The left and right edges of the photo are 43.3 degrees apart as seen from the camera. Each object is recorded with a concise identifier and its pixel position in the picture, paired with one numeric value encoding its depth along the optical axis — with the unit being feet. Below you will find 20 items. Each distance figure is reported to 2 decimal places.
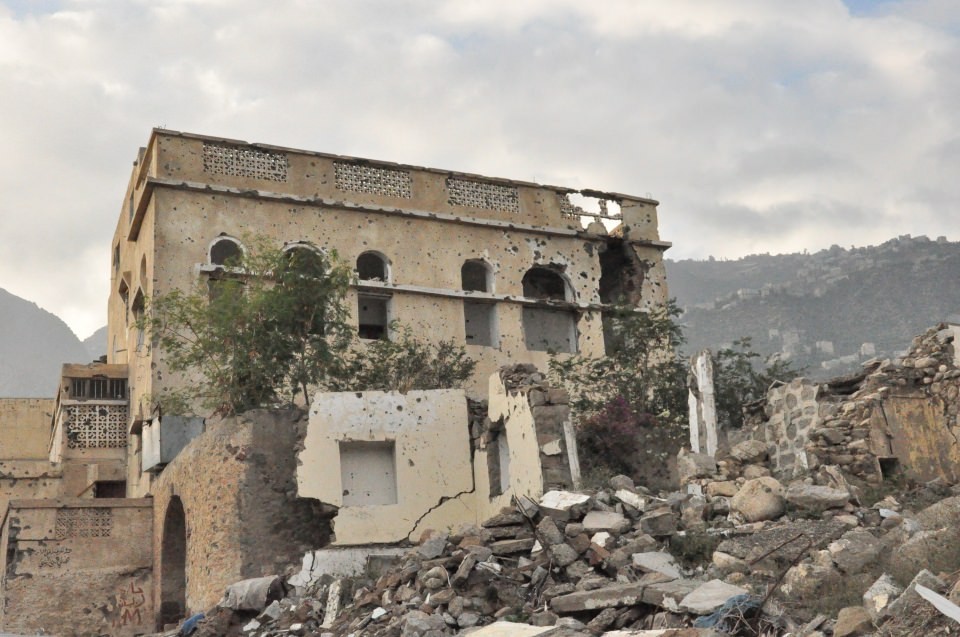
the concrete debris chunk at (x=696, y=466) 50.21
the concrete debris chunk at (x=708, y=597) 33.76
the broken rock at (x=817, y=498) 43.83
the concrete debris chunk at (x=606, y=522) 43.93
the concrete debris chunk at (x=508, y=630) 35.88
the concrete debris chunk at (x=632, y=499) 45.75
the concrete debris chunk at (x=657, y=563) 40.65
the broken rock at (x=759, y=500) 44.14
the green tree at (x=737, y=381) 74.38
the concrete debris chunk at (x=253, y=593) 48.73
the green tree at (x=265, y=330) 60.75
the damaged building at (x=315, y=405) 54.95
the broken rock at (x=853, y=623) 30.07
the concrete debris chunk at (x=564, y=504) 44.93
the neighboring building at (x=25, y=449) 90.27
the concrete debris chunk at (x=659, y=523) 43.52
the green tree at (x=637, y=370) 71.46
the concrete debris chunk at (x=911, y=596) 29.25
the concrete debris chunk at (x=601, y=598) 36.40
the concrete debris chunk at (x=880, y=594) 31.35
